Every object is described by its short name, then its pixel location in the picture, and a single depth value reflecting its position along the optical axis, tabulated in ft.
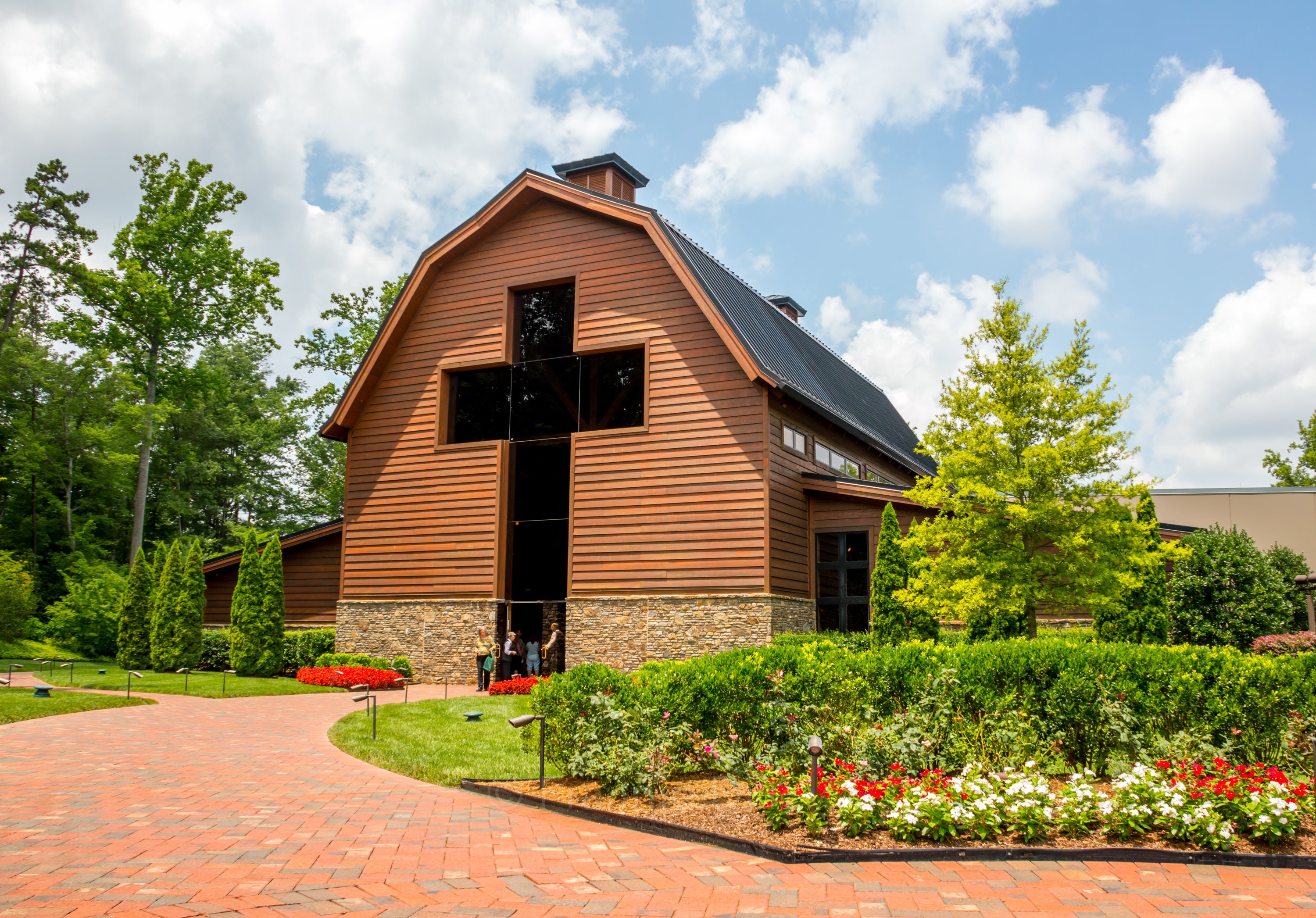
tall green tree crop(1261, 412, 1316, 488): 144.15
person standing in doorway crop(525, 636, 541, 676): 67.15
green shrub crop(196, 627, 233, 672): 79.97
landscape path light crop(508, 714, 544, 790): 29.60
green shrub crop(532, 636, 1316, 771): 27.27
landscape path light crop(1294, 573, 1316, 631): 59.41
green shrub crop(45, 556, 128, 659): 93.40
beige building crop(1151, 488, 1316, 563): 84.17
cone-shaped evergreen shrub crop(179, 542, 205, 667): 78.89
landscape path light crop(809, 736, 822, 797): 23.72
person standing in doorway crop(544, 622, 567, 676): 71.82
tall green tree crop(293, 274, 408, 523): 123.65
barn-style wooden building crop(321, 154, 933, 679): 62.49
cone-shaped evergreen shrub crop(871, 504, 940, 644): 55.88
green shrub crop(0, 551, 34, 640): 88.38
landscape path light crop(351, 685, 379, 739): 40.52
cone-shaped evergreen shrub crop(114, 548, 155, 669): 83.05
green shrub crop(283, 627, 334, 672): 76.38
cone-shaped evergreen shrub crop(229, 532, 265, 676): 73.92
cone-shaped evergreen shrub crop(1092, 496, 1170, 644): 52.90
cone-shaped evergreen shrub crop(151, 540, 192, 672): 78.89
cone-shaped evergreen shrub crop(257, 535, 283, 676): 74.23
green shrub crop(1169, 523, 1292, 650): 55.42
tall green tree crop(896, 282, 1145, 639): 49.96
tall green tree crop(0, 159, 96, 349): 119.44
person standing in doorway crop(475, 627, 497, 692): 64.28
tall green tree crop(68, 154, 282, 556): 112.06
